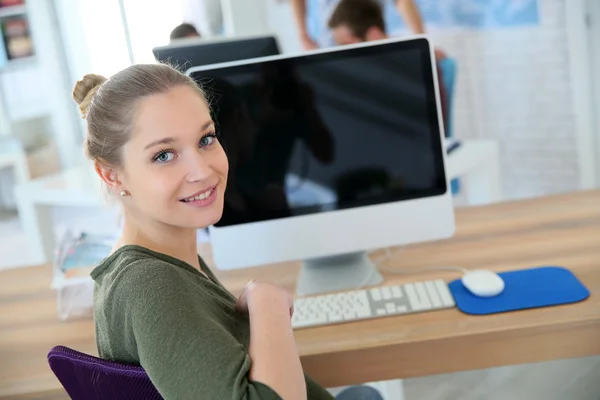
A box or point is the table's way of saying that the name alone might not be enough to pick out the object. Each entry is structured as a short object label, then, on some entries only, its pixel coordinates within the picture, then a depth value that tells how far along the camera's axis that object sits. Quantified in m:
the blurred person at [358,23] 3.04
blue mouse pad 1.28
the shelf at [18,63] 4.83
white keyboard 1.32
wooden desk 1.23
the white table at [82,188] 2.66
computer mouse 1.33
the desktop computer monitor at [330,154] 1.41
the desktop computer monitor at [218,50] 1.87
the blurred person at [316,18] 3.61
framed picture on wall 4.73
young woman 0.83
